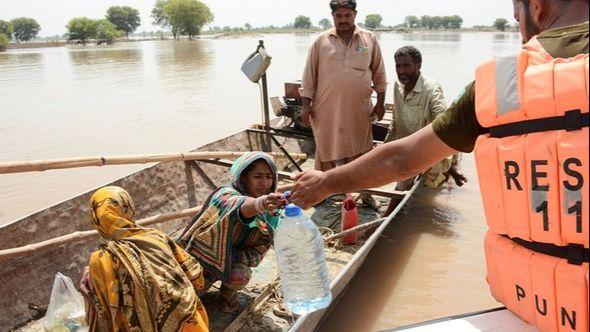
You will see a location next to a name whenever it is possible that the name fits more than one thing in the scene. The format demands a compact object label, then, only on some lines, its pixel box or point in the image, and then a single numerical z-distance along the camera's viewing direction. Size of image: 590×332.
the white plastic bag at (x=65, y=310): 2.53
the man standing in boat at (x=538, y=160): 0.97
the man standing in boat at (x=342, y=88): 4.41
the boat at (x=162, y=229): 2.90
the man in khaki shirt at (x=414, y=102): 4.24
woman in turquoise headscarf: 2.62
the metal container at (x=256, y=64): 4.95
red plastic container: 4.04
